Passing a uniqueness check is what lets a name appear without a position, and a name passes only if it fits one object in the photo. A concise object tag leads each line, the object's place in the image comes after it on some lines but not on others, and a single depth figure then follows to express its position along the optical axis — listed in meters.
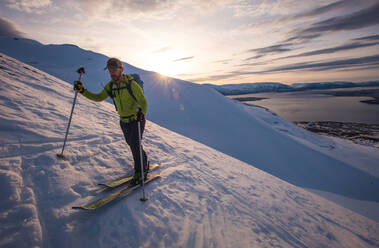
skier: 3.70
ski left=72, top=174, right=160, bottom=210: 3.01
